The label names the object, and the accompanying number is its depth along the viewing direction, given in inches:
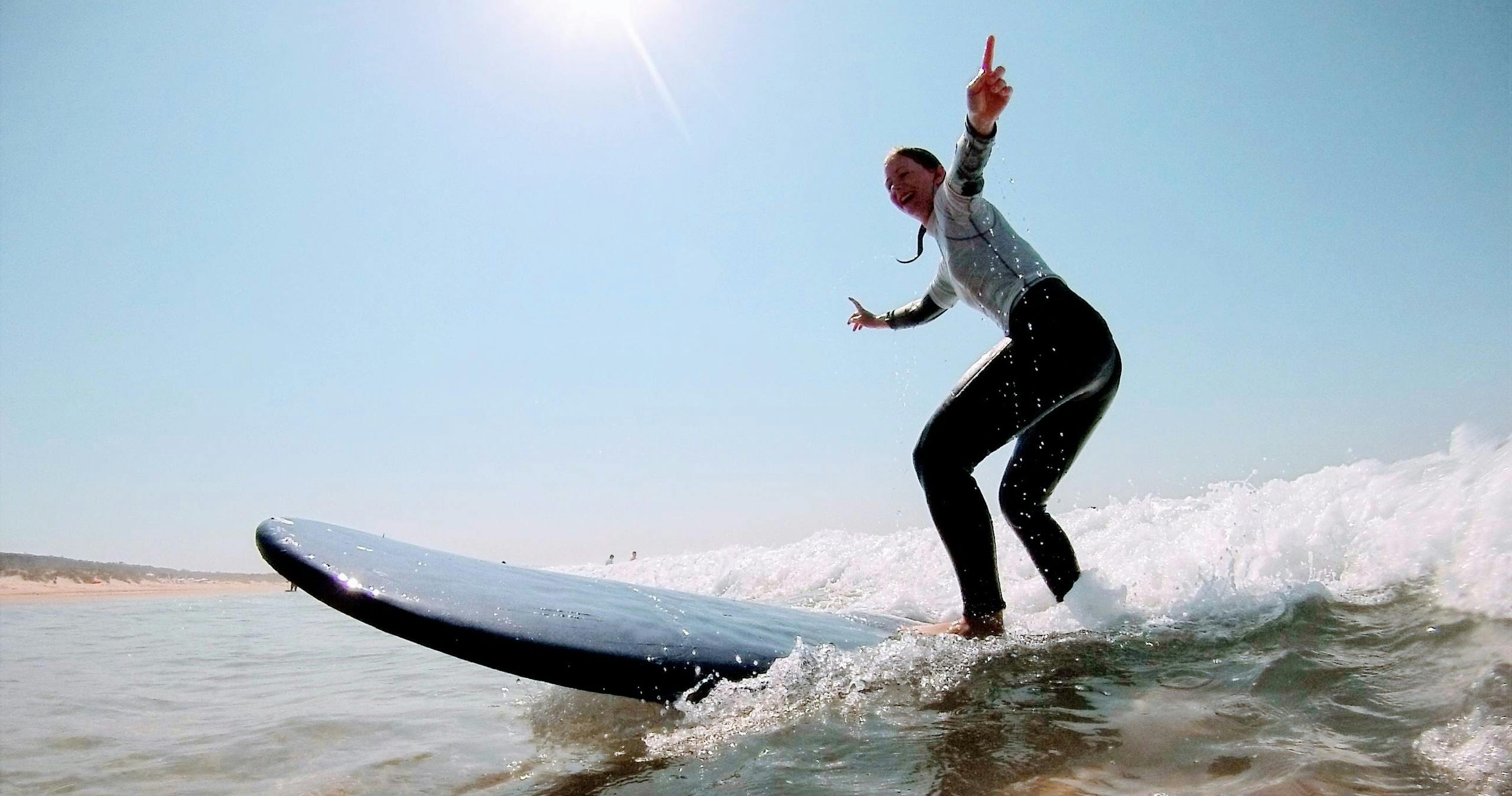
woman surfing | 104.8
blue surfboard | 70.7
